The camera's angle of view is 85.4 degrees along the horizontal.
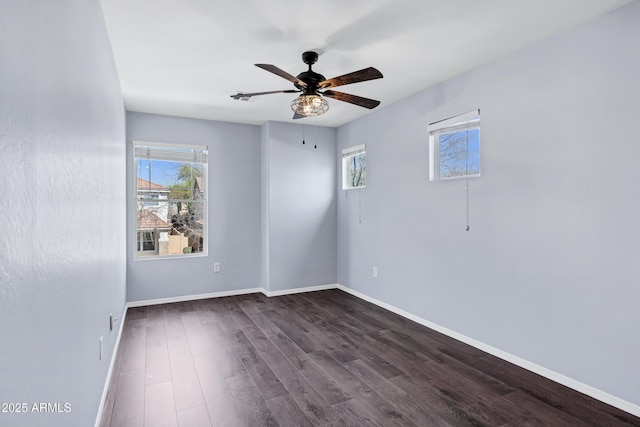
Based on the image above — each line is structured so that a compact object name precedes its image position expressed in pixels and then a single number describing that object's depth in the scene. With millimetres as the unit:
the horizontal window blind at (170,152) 4652
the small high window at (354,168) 4996
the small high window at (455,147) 3344
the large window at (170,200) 4703
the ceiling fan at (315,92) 2645
